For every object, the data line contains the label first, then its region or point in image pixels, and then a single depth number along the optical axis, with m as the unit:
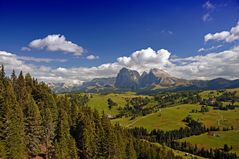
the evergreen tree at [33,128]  61.11
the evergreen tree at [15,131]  49.67
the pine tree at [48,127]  66.39
